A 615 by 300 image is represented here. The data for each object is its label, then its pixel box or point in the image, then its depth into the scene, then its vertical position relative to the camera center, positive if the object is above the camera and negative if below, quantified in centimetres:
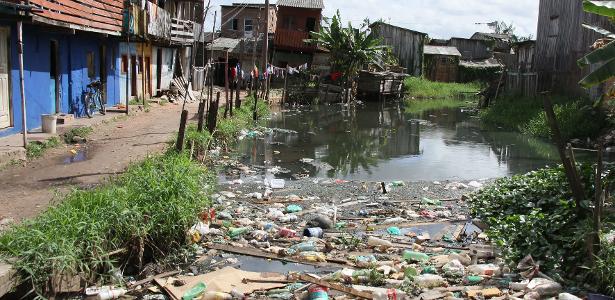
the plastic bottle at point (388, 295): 556 -207
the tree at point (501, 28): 5759 +498
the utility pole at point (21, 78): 1034 -32
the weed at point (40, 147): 1080 -163
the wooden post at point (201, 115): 1249 -101
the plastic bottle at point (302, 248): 733 -220
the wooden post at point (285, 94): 2919 -117
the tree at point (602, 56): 679 +31
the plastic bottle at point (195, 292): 570 -218
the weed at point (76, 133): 1281 -157
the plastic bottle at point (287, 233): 798 -218
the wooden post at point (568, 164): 628 -87
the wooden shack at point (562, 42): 2075 +147
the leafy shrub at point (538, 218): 625 -175
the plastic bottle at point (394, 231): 835 -220
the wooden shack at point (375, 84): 3512 -60
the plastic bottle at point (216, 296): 568 -218
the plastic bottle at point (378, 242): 758 -215
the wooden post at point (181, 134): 974 -112
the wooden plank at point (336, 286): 569 -210
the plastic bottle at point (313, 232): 808 -219
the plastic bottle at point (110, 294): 570 -222
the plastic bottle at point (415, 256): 696 -213
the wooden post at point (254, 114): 2141 -162
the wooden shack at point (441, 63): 4662 +107
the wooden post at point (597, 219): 554 -129
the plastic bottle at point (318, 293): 556 -209
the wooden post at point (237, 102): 2099 -118
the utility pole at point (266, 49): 2490 +90
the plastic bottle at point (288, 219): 887 -221
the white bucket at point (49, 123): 1254 -131
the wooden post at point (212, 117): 1386 -115
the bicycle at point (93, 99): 1655 -104
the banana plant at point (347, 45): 3209 +151
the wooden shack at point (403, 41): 4328 +246
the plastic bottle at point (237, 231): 786 -217
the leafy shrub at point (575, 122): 1761 -123
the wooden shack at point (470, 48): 5144 +256
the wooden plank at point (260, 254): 694 -223
